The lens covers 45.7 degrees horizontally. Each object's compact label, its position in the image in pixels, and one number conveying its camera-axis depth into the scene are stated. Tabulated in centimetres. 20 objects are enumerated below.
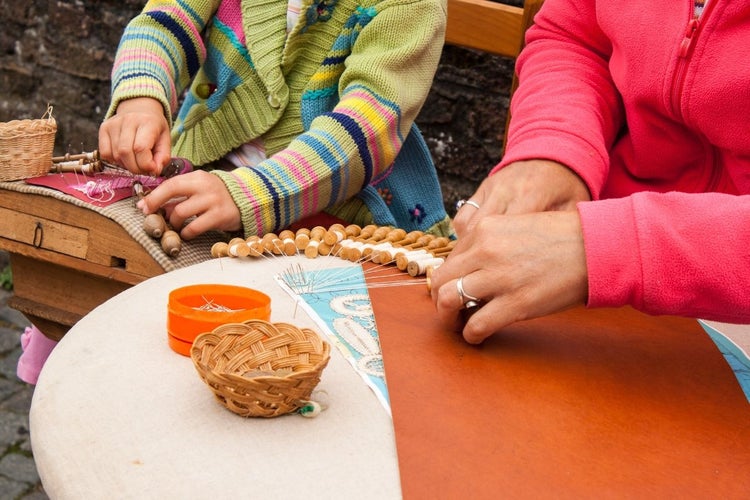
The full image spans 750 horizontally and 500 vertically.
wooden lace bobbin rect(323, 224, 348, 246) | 137
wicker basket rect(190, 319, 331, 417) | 84
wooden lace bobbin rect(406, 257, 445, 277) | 131
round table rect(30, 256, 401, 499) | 78
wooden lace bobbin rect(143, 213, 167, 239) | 142
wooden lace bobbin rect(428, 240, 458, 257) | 140
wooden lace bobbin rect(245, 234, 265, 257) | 131
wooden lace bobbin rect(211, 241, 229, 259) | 133
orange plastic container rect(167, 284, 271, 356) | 99
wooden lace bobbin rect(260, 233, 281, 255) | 134
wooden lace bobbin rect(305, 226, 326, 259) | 135
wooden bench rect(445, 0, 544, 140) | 210
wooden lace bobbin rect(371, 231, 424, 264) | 135
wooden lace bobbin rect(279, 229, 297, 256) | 135
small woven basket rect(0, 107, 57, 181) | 156
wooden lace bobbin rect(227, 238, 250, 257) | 130
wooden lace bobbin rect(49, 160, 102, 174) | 165
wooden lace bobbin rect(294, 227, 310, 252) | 137
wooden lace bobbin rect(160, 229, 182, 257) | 141
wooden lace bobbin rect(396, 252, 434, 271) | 133
